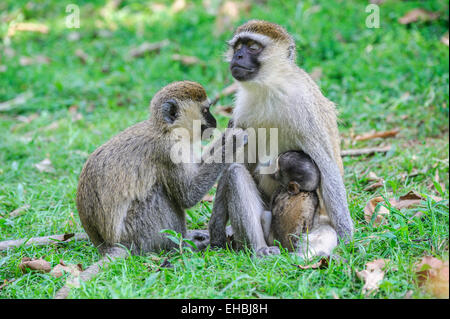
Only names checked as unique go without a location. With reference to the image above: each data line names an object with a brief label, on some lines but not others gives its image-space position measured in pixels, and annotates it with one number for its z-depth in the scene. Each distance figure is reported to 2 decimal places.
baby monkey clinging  4.70
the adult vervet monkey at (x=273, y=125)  4.67
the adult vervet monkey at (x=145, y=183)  4.84
